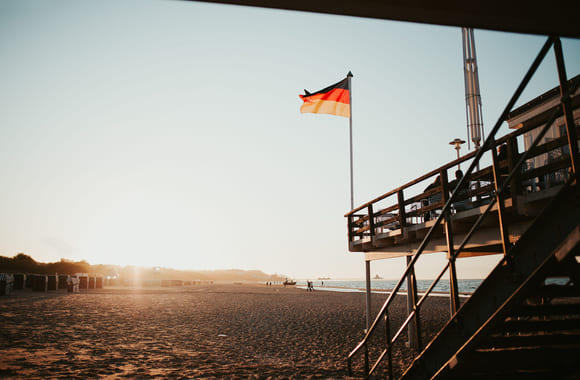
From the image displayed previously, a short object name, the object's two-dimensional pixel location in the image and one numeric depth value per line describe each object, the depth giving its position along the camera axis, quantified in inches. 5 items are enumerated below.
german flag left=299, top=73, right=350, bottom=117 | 614.5
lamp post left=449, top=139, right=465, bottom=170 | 598.2
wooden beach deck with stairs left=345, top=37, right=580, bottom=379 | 127.3
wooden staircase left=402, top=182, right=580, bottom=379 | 126.0
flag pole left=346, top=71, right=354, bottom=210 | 566.3
